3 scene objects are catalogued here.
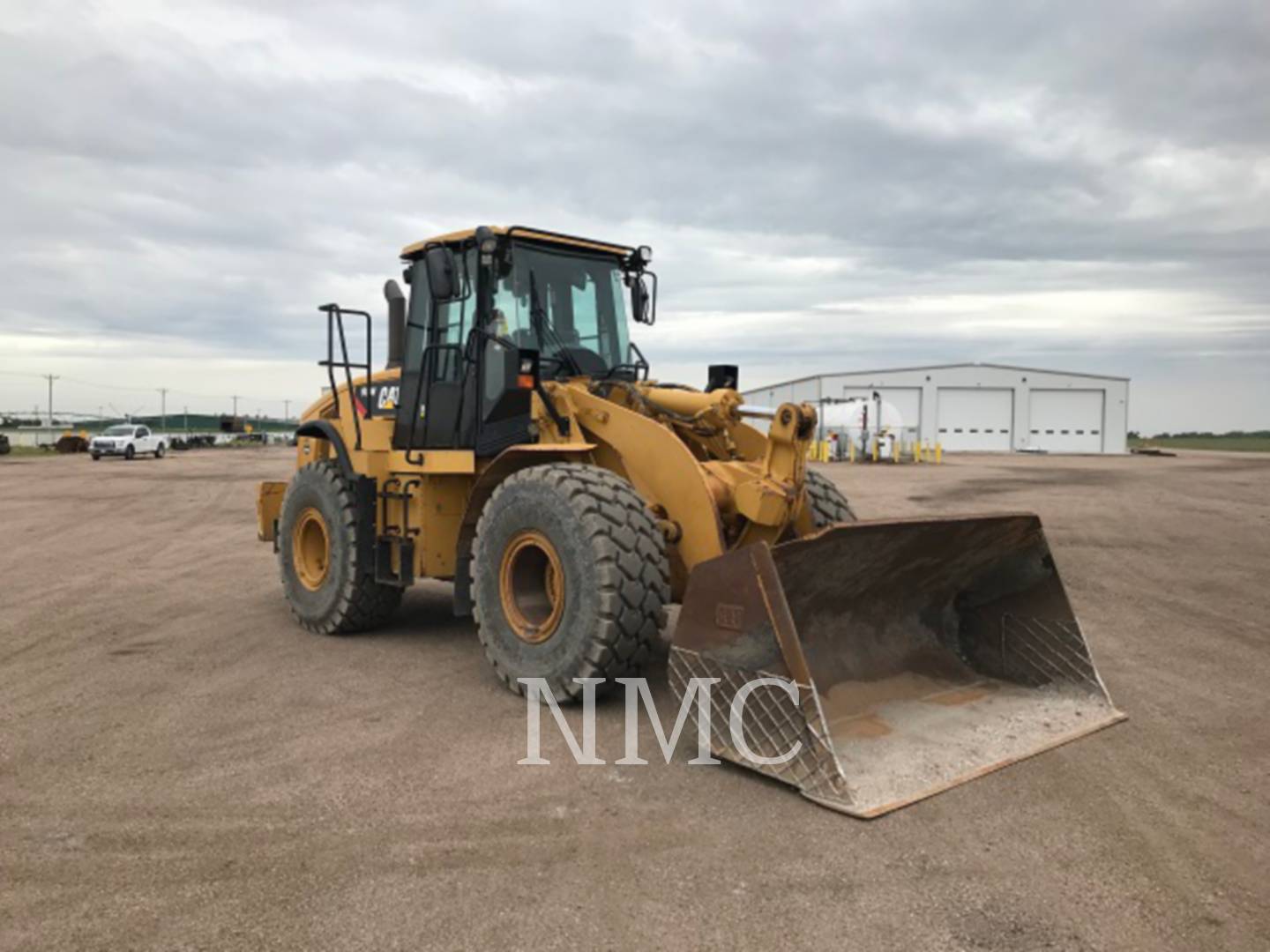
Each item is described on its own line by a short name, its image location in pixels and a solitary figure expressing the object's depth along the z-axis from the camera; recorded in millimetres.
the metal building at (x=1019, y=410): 51156
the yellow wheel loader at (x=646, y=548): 4531
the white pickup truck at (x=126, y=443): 41406
